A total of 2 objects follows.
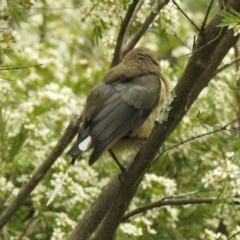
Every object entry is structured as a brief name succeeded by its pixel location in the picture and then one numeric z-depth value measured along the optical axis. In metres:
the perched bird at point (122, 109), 7.78
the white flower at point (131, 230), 7.80
